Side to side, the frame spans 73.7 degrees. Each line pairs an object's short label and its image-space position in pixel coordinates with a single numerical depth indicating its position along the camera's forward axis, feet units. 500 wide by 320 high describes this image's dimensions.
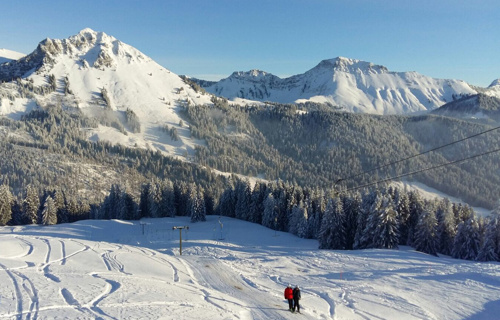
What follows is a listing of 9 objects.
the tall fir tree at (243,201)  281.68
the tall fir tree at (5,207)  250.16
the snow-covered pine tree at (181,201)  306.35
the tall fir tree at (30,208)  261.44
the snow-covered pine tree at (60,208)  277.23
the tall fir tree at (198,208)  270.46
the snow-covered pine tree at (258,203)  272.92
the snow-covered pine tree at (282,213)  251.80
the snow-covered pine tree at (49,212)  253.03
